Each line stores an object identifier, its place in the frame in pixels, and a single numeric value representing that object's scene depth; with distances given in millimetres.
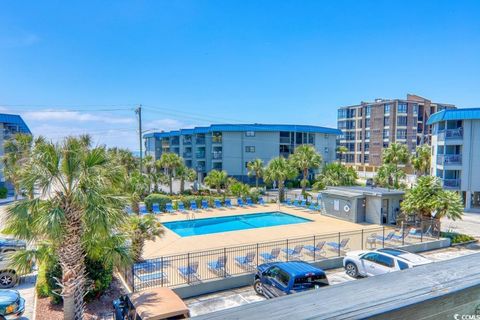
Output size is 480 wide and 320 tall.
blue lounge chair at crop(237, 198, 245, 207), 34206
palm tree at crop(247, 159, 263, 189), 43197
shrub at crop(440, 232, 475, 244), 20477
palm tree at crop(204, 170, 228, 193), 41250
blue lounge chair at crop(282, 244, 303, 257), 16594
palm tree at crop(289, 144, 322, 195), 40156
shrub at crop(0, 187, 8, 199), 39012
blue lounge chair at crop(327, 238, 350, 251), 17475
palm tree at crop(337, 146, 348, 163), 75150
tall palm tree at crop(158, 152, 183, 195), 43688
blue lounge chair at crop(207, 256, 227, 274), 14505
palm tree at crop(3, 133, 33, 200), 33544
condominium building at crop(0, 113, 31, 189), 41656
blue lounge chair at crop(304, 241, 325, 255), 17125
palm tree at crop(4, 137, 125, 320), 9008
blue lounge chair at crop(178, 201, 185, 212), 32300
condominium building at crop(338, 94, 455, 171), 70562
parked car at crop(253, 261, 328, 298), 11211
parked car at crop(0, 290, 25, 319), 10445
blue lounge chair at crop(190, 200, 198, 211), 32094
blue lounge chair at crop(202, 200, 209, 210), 32656
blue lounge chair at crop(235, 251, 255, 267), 15156
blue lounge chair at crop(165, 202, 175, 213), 31016
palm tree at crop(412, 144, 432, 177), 45562
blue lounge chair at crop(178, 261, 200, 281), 13658
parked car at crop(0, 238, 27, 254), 15914
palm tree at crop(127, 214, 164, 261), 14617
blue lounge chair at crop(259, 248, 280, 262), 16061
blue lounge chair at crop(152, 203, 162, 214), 30781
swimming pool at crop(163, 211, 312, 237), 25344
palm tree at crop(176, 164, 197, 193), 43616
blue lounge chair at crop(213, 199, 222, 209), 33469
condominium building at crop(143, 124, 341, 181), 52719
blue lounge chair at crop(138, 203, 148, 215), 30458
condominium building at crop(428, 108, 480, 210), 32594
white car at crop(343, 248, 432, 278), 13445
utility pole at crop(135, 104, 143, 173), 39062
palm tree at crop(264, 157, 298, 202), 35906
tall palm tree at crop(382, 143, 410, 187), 48144
